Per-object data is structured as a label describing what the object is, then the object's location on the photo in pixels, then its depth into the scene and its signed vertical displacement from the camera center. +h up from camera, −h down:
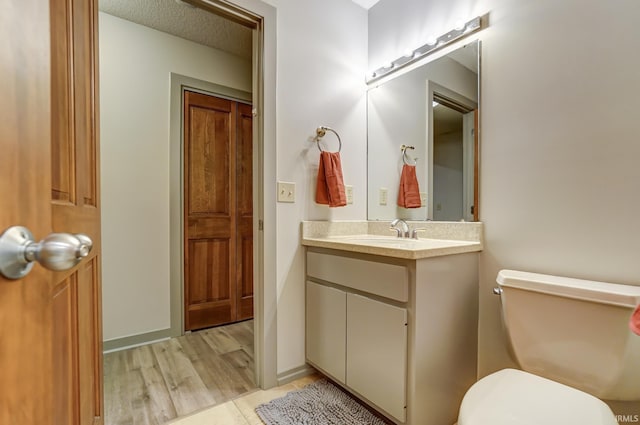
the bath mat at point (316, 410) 1.35 -0.98
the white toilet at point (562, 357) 0.83 -0.51
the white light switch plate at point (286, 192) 1.67 +0.09
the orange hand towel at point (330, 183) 1.74 +0.15
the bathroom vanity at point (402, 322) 1.17 -0.51
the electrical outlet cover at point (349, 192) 1.97 +0.11
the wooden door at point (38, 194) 0.31 +0.02
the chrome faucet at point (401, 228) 1.76 -0.12
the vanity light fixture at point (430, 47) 1.48 +0.93
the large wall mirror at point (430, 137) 1.53 +0.43
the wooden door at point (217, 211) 2.41 -0.03
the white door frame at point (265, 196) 1.62 +0.07
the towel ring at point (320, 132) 1.80 +0.47
